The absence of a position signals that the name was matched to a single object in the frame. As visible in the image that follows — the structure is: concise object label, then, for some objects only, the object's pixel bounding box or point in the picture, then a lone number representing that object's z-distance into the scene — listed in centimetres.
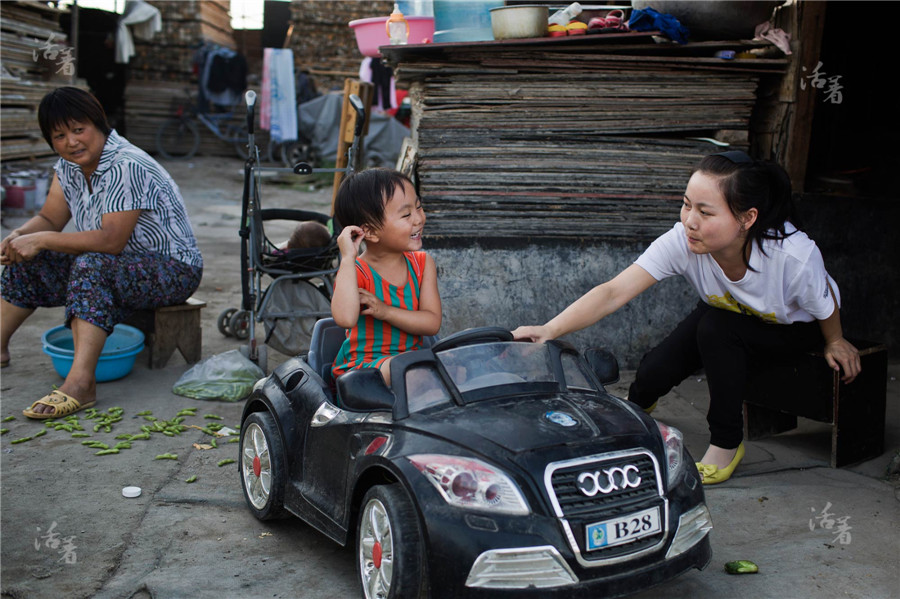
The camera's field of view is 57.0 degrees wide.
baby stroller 533
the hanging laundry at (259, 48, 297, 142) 1650
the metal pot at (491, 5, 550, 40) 504
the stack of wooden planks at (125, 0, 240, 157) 1877
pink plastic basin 685
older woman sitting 472
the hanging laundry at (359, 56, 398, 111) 1497
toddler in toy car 308
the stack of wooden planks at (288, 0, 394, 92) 1814
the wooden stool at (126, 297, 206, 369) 541
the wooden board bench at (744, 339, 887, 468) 381
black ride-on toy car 226
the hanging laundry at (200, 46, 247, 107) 1808
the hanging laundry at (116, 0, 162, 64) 1786
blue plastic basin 496
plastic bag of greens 492
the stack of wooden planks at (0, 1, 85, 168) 1176
